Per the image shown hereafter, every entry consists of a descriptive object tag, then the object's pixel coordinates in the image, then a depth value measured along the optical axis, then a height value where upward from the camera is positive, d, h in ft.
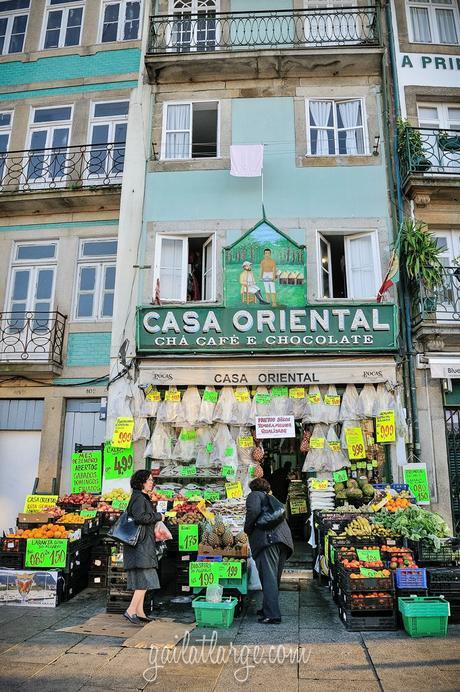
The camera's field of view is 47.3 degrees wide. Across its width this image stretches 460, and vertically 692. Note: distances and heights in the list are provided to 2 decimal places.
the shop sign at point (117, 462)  34.63 +1.26
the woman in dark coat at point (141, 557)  21.74 -3.03
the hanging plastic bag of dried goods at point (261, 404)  34.35 +5.05
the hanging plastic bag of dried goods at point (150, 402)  34.96 +5.19
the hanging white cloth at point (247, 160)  37.47 +22.50
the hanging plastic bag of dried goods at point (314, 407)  33.96 +4.85
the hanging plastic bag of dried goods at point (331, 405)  34.06 +5.02
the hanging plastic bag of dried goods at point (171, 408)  34.65 +4.76
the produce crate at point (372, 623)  20.93 -5.35
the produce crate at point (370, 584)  21.38 -3.93
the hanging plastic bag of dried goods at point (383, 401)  33.83 +5.26
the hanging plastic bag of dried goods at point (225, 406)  34.14 +4.88
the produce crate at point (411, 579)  21.54 -3.75
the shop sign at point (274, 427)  33.47 +3.51
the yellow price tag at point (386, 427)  33.37 +3.59
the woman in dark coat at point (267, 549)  22.16 -2.76
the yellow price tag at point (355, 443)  33.49 +2.57
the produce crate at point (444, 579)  21.89 -3.81
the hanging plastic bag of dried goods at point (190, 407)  34.58 +4.86
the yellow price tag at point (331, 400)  34.42 +5.33
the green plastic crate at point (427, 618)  19.90 -4.88
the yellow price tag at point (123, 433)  34.49 +3.11
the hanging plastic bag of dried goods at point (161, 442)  34.40 +2.55
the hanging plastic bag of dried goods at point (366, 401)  33.78 +5.24
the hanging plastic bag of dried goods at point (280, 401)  34.32 +5.25
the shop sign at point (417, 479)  32.83 +0.37
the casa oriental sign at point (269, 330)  35.09 +10.10
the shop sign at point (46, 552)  25.52 -3.36
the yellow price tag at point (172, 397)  35.09 +5.52
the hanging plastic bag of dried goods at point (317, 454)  33.40 +1.86
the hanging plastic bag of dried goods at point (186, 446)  34.35 +2.32
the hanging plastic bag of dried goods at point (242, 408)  34.24 +4.77
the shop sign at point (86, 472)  35.73 +0.61
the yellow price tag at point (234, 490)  33.09 -0.43
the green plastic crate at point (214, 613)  21.27 -5.15
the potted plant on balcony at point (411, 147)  37.81 +23.84
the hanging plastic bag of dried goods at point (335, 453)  33.40 +1.93
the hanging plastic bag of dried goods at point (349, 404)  33.99 +5.07
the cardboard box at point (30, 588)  24.88 -4.95
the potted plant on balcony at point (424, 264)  35.32 +14.47
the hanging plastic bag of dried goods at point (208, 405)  34.27 +4.94
